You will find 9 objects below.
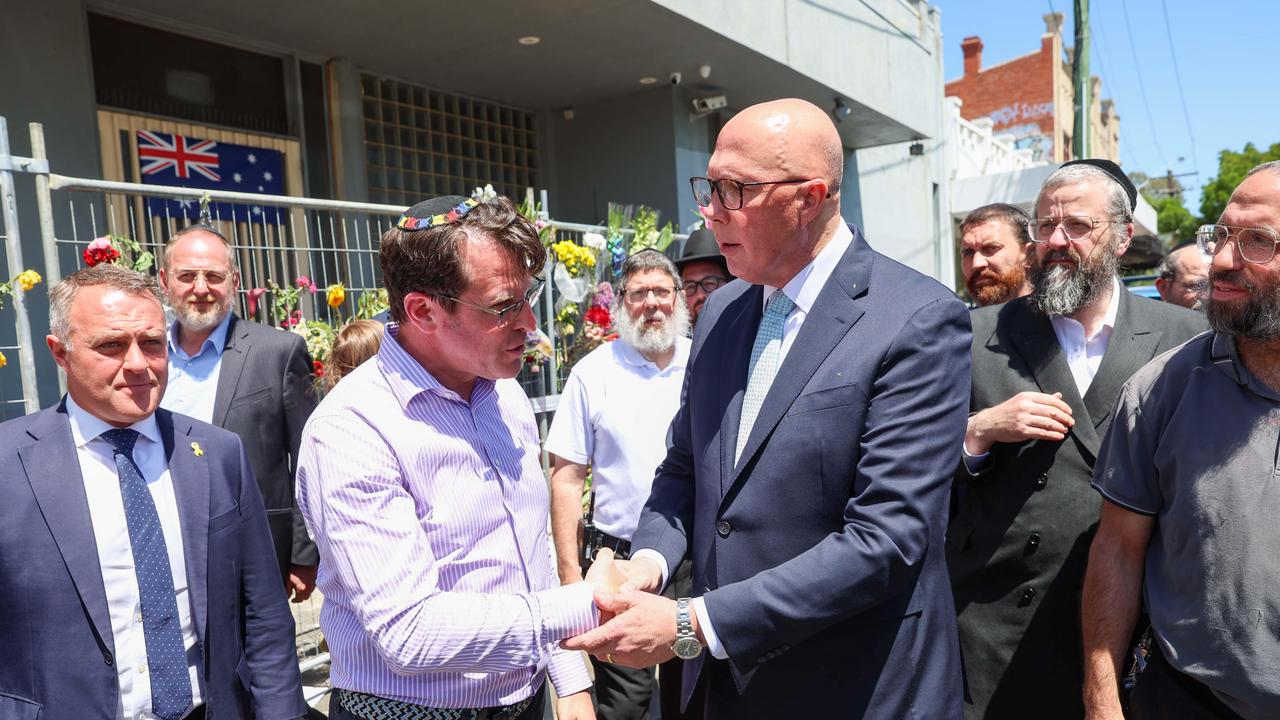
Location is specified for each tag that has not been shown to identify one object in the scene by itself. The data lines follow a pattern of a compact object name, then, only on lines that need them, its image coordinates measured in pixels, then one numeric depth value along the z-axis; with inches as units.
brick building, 1422.2
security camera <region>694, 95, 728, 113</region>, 426.6
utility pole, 481.1
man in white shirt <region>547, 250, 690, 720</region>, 146.7
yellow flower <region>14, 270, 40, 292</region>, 148.6
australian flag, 302.9
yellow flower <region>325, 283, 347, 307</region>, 198.4
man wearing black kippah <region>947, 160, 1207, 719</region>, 103.1
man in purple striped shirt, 70.6
